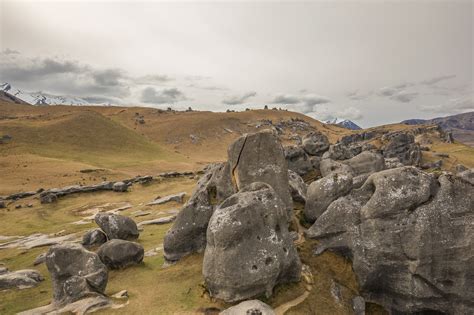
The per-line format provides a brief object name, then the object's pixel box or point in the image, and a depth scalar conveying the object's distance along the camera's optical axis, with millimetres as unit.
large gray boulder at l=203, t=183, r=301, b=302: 20203
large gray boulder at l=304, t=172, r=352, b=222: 27906
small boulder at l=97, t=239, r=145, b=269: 28297
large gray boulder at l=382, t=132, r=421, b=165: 92662
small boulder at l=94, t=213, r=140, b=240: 35469
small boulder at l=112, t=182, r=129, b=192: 67500
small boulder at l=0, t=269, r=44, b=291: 27250
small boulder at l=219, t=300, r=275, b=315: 18422
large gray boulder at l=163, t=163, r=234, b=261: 28094
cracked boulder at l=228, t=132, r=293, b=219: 29250
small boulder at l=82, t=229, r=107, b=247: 35250
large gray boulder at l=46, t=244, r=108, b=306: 22000
